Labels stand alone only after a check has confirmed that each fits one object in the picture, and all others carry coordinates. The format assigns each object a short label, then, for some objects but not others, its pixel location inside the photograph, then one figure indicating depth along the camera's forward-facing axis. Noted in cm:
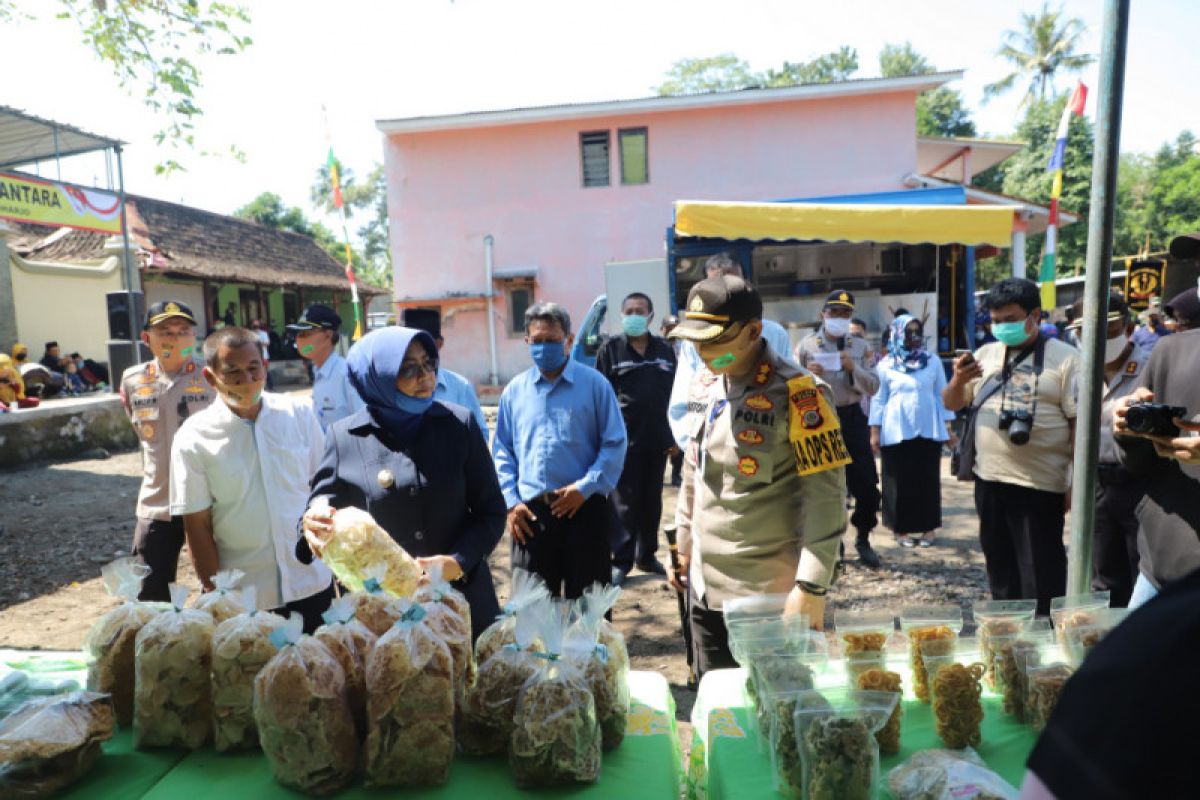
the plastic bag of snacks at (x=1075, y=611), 178
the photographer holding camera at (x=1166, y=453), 221
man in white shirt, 283
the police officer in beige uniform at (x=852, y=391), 577
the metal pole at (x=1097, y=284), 199
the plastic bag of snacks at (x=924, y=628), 180
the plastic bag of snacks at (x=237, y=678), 160
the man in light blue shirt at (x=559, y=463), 400
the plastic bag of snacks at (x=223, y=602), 183
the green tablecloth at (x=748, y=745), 155
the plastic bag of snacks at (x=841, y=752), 138
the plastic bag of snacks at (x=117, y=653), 179
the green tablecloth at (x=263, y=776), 150
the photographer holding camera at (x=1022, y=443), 351
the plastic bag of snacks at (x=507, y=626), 173
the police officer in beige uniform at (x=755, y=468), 222
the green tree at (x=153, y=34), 546
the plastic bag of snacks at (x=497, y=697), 157
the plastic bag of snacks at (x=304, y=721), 144
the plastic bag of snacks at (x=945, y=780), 133
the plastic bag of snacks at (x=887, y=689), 158
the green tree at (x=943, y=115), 3600
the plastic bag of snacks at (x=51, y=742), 148
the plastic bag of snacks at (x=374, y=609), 172
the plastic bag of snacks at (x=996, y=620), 181
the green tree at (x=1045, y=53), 4209
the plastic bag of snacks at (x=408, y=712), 147
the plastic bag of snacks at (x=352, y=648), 156
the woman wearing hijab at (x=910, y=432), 595
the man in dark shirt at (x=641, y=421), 580
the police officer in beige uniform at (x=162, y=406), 357
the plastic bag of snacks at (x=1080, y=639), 167
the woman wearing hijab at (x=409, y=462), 241
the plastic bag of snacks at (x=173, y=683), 165
